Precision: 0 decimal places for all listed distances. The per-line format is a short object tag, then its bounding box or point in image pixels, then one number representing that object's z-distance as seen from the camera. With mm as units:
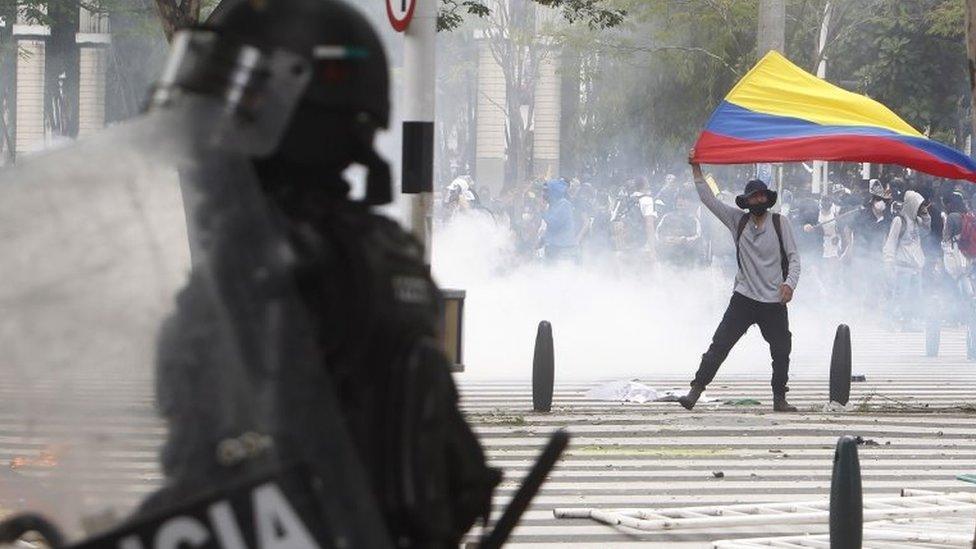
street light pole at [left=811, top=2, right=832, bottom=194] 42312
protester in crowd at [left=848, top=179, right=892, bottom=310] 31031
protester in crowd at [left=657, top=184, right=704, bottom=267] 32688
